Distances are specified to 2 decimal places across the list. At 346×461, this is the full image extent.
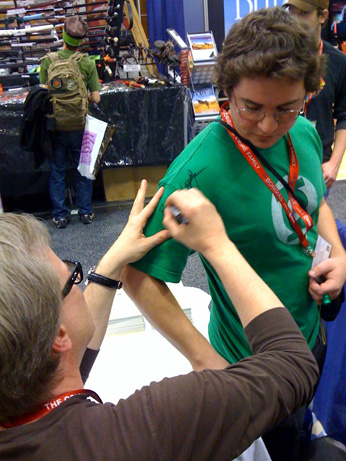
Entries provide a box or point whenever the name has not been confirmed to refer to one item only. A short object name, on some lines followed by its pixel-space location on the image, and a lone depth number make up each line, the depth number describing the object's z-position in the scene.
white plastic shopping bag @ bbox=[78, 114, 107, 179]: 3.52
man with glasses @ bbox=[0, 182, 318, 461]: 0.58
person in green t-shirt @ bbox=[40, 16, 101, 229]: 3.36
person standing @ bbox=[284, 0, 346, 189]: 2.07
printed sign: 5.60
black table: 3.59
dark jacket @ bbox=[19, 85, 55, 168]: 3.34
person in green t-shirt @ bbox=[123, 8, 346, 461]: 0.92
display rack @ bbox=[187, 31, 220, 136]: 3.98
